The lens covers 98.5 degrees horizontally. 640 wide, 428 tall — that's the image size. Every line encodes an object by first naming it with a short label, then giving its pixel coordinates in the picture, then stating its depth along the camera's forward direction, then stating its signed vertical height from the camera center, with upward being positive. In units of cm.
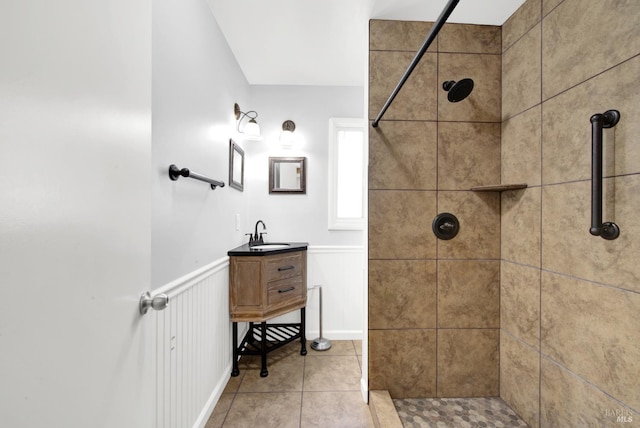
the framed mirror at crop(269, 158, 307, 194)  269 +38
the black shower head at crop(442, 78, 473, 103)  125 +58
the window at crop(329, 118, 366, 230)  271 +40
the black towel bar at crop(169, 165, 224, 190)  122 +18
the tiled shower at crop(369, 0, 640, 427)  121 +1
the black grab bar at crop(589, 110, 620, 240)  98 +14
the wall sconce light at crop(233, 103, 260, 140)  225 +71
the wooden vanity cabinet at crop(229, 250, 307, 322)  199 -55
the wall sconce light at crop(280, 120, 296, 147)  255 +70
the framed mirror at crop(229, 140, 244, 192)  208 +38
